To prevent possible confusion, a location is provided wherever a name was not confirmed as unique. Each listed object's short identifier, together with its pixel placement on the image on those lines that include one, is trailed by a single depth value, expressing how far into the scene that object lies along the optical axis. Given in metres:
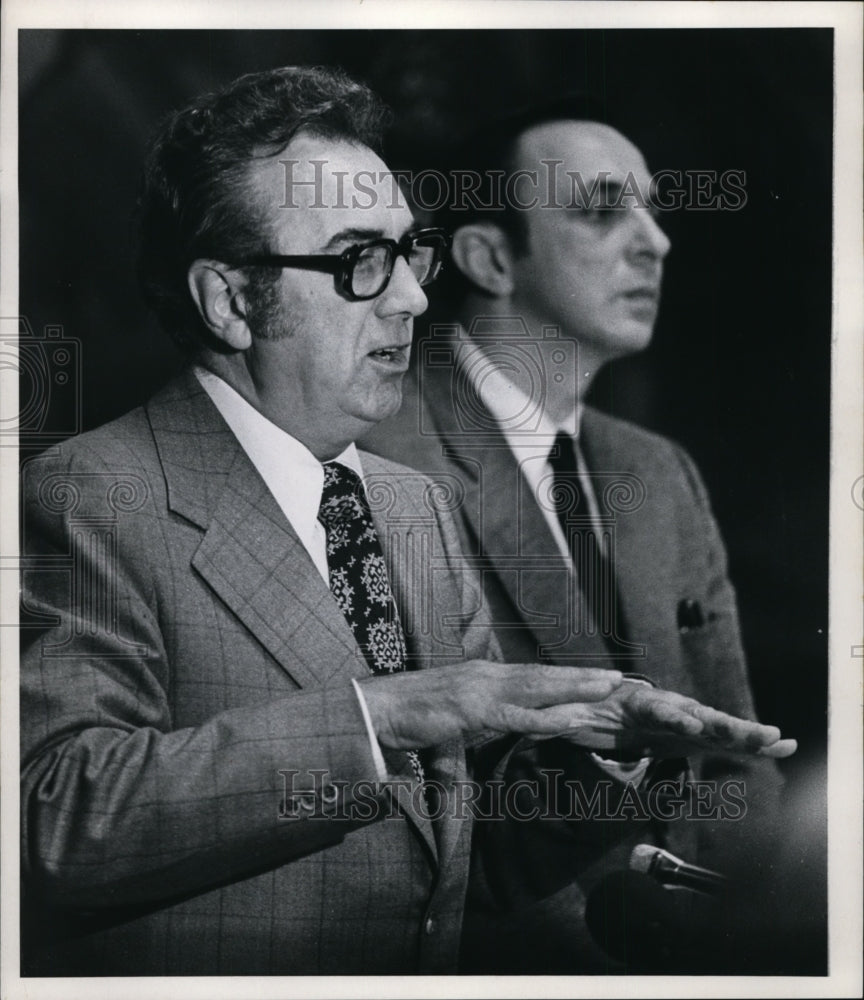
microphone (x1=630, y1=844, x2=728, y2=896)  3.39
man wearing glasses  3.15
